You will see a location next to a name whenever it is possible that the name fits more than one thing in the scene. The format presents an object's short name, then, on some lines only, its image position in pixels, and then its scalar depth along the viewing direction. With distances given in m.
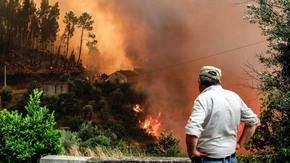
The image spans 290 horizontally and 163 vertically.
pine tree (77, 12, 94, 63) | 33.88
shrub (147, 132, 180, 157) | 18.66
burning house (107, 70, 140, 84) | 34.75
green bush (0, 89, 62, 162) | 10.29
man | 4.60
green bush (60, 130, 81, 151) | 13.07
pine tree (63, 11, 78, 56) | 34.06
